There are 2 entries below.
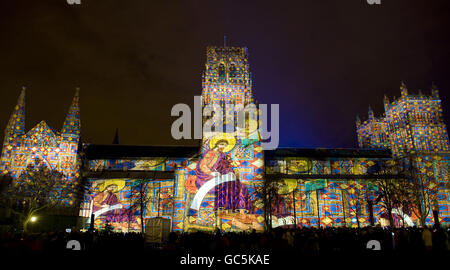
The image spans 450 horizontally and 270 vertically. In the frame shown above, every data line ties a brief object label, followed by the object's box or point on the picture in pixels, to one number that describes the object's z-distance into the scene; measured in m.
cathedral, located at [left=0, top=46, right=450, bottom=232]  49.03
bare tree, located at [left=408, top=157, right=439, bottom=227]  50.66
